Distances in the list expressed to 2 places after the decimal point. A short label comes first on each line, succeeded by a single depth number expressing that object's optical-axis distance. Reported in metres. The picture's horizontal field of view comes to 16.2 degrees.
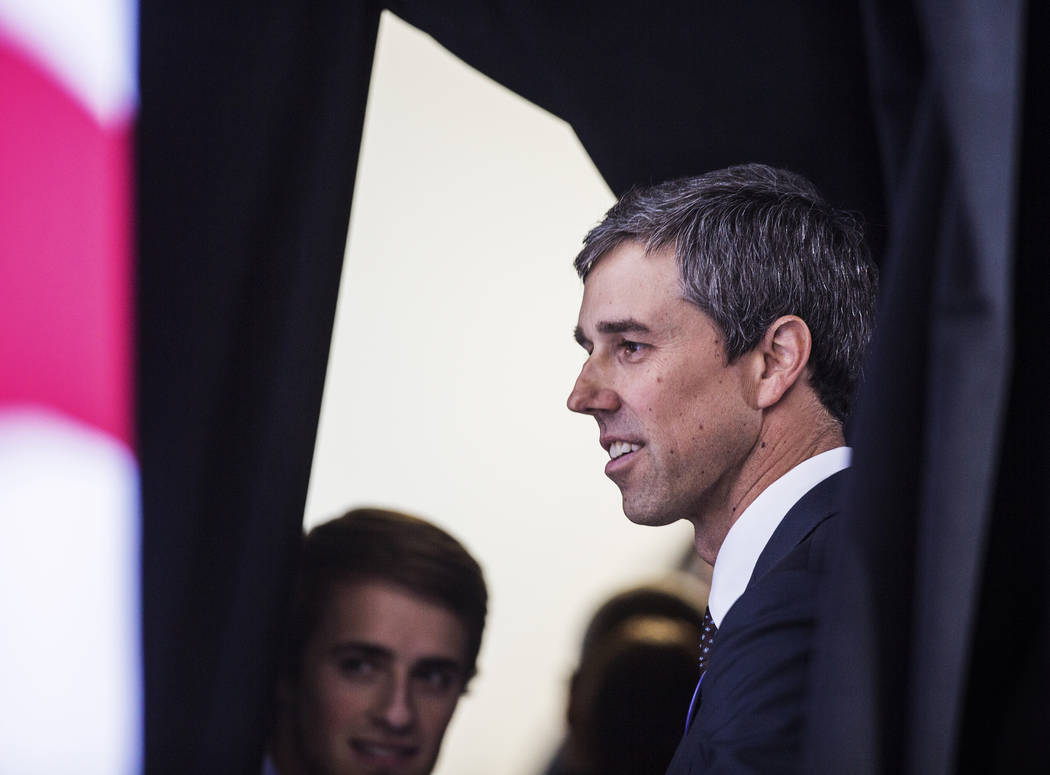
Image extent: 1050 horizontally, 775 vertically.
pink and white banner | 2.38
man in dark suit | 2.45
